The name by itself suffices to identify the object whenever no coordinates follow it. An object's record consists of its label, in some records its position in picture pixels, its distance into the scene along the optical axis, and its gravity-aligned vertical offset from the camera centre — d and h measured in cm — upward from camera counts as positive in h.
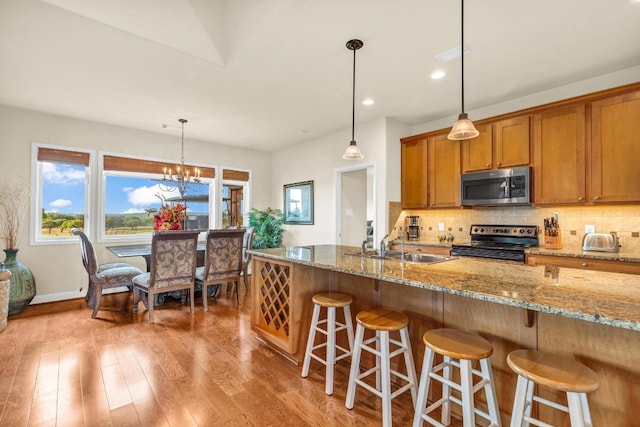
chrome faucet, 237 -26
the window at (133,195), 460 +35
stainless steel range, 317 -30
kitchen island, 123 -51
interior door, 504 +16
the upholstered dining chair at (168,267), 338 -60
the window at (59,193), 407 +31
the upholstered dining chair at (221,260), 385 -58
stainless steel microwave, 328 +35
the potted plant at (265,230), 561 -26
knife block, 317 -25
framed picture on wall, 544 +25
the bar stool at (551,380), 111 -61
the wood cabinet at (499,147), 333 +83
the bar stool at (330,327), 204 -80
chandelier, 429 +55
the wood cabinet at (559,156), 295 +63
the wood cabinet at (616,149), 266 +63
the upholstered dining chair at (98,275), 341 -71
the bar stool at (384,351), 165 -79
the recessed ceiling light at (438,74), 292 +141
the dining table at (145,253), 367 -46
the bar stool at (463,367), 137 -74
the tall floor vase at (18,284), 356 -83
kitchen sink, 230 -32
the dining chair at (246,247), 458 -48
